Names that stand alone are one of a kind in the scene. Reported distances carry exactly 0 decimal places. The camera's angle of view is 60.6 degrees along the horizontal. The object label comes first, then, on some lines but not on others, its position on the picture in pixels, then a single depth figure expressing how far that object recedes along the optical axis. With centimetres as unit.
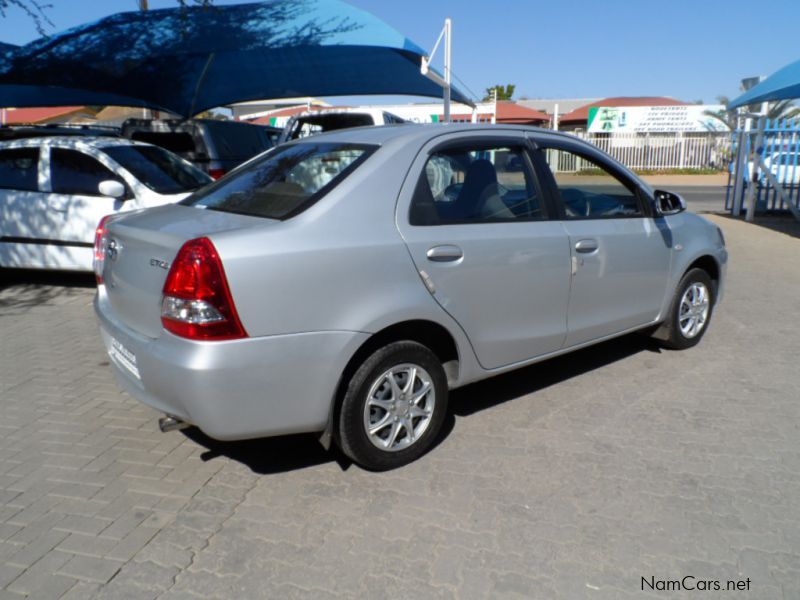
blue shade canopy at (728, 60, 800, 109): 1188
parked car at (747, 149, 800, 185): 1369
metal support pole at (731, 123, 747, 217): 1482
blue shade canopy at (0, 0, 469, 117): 1230
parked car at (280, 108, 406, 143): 1084
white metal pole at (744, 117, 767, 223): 1394
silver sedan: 298
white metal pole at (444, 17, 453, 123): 1259
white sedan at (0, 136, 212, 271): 739
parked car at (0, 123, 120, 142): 1191
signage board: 3425
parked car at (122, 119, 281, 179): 1025
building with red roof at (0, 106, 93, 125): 3406
